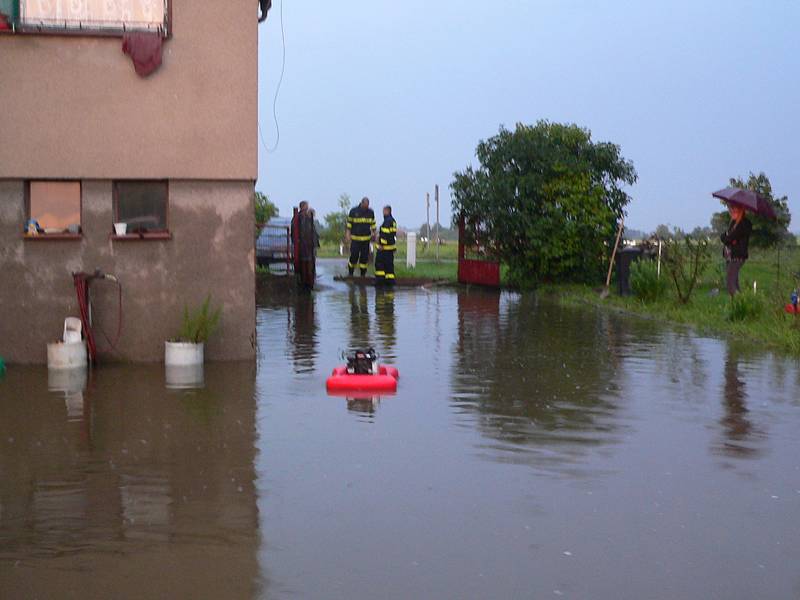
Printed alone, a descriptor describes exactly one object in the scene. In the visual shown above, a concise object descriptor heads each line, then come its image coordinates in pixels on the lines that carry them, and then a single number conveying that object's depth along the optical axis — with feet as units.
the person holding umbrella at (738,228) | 68.03
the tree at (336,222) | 201.98
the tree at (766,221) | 107.76
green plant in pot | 44.75
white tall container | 125.70
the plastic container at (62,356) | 44.16
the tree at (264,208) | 167.68
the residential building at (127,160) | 45.83
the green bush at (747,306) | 59.26
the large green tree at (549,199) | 87.71
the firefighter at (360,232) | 99.66
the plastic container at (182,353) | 44.73
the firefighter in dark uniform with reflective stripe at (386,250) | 94.58
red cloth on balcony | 45.73
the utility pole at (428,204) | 148.56
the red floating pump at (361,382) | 39.14
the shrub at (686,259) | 66.44
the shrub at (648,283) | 71.67
